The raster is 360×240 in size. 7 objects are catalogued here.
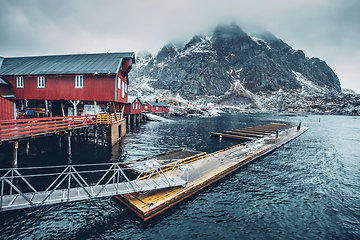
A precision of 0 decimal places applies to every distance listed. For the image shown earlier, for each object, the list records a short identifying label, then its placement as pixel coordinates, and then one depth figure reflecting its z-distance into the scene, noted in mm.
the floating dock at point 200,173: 10547
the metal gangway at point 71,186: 8576
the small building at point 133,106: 52500
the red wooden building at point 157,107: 90938
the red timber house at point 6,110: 18391
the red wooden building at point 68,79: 23750
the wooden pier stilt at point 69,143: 19827
